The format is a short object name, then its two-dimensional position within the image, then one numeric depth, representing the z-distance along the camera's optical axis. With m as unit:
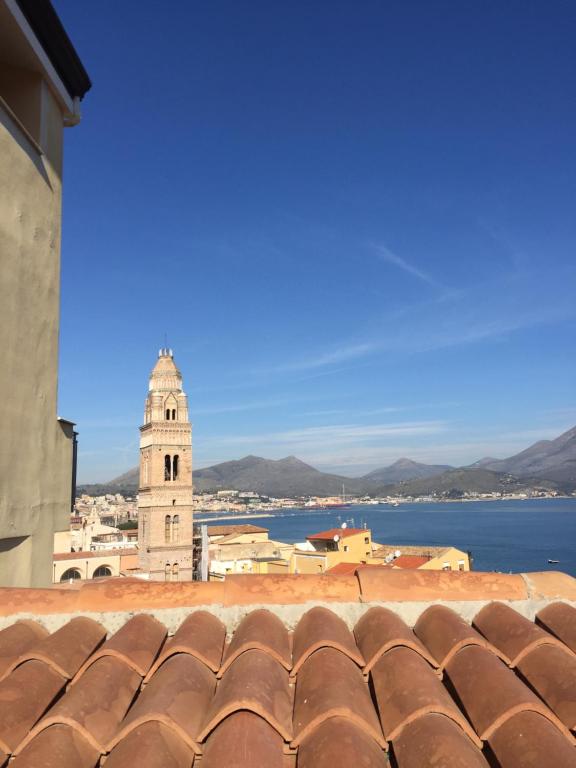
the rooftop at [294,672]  1.72
